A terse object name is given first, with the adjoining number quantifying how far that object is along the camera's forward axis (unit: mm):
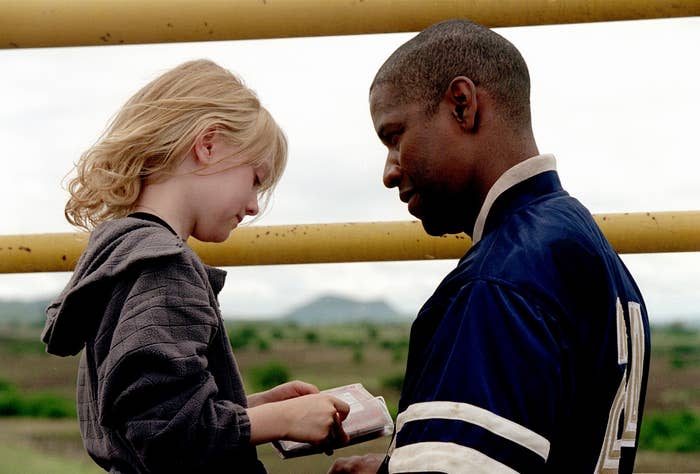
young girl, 1367
